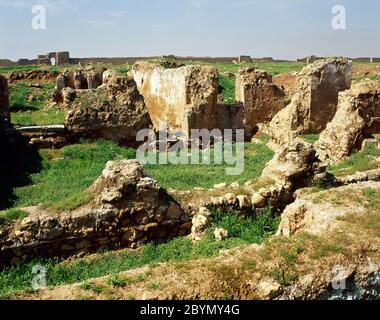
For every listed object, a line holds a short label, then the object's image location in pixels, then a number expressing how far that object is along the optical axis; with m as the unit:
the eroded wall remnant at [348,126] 11.78
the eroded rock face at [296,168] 8.42
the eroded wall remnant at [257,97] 17.02
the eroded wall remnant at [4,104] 14.70
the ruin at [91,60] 40.19
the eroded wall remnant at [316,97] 15.17
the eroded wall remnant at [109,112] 14.05
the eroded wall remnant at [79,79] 22.53
